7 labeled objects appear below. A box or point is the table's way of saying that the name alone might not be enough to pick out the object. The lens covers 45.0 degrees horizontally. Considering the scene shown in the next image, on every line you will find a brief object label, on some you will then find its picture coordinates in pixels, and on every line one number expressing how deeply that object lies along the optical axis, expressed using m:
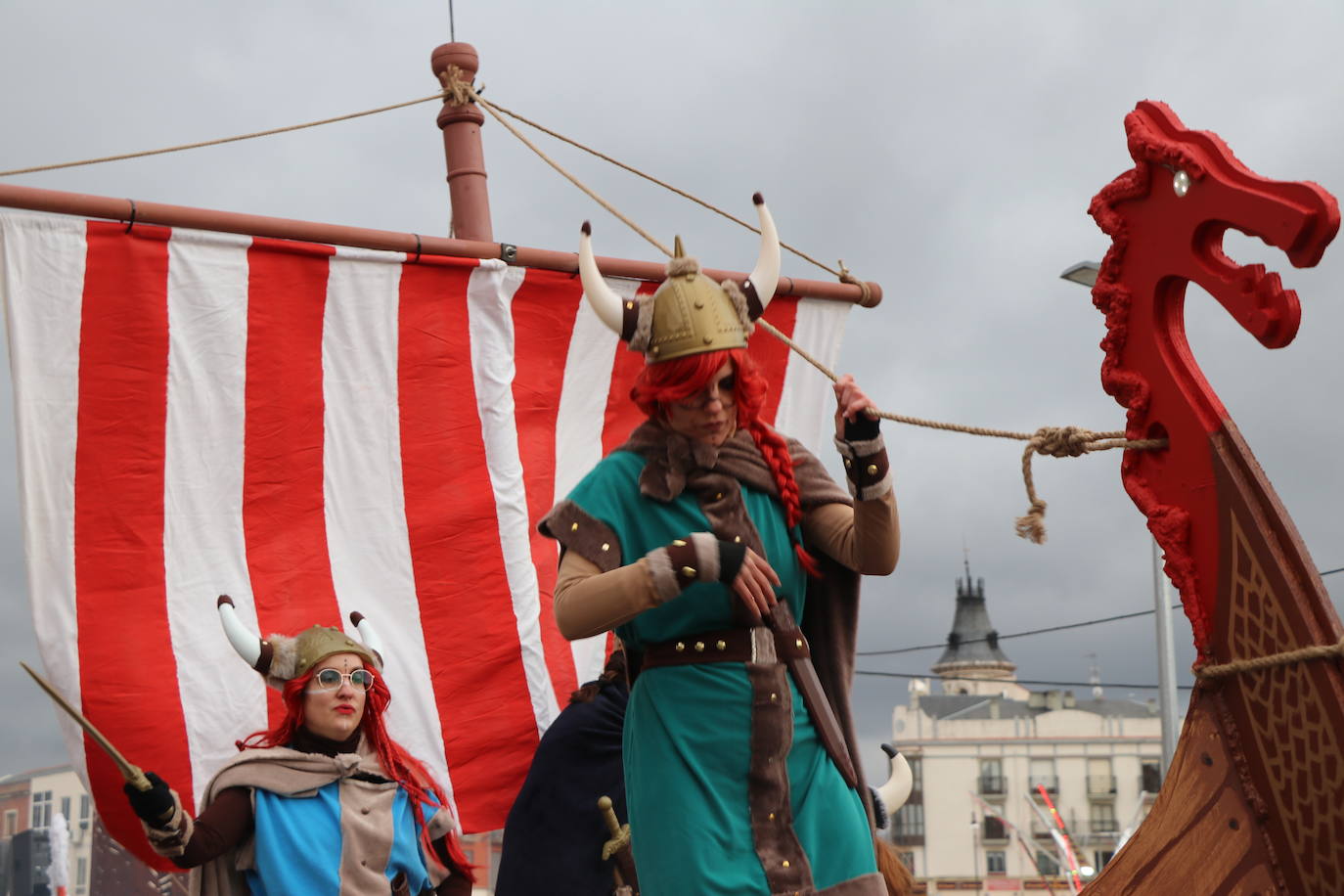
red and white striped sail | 5.54
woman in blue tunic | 4.47
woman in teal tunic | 3.11
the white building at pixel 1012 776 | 67.38
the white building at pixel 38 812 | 30.31
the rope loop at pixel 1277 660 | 2.76
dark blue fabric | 4.68
